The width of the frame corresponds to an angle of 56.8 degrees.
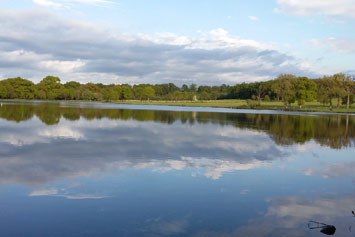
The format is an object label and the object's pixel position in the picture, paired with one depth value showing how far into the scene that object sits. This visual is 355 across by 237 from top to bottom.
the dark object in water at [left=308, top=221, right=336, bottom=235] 7.12
